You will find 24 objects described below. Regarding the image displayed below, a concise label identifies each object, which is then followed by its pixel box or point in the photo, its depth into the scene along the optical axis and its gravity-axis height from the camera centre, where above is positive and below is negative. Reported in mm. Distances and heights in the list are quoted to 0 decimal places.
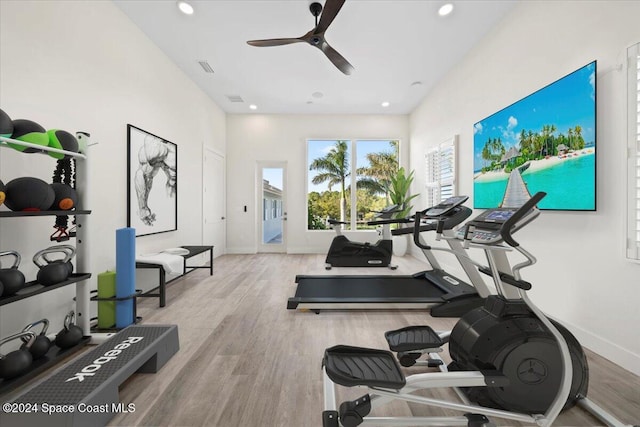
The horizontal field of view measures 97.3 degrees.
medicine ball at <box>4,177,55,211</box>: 1671 +85
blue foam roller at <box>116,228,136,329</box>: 2430 -560
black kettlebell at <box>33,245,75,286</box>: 1855 -416
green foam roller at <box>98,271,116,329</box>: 2471 -835
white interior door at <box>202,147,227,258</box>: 5324 +180
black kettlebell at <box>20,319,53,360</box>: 1804 -888
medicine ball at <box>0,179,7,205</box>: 1544 +83
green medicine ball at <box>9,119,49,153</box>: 1685 +456
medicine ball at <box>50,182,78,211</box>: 1937 +80
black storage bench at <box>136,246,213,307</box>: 3015 -748
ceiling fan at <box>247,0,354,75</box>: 2475 +1757
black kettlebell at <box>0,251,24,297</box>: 1600 -414
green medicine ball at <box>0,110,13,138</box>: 1525 +455
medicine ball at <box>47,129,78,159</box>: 1856 +463
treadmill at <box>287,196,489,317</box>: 2350 -896
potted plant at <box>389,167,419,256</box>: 5711 +265
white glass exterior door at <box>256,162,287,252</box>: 6516 +90
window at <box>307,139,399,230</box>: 6508 +750
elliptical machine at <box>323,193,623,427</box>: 1248 -735
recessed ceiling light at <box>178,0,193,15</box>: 2957 +2165
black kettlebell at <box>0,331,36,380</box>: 1598 -892
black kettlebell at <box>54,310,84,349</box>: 1981 -903
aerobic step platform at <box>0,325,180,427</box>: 1235 -884
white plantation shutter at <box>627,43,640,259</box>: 1779 +380
